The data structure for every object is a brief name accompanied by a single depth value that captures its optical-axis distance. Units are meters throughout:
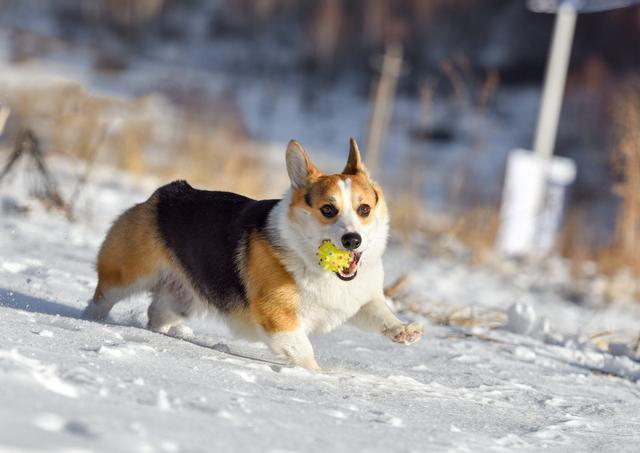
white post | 27.69
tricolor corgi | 7.06
